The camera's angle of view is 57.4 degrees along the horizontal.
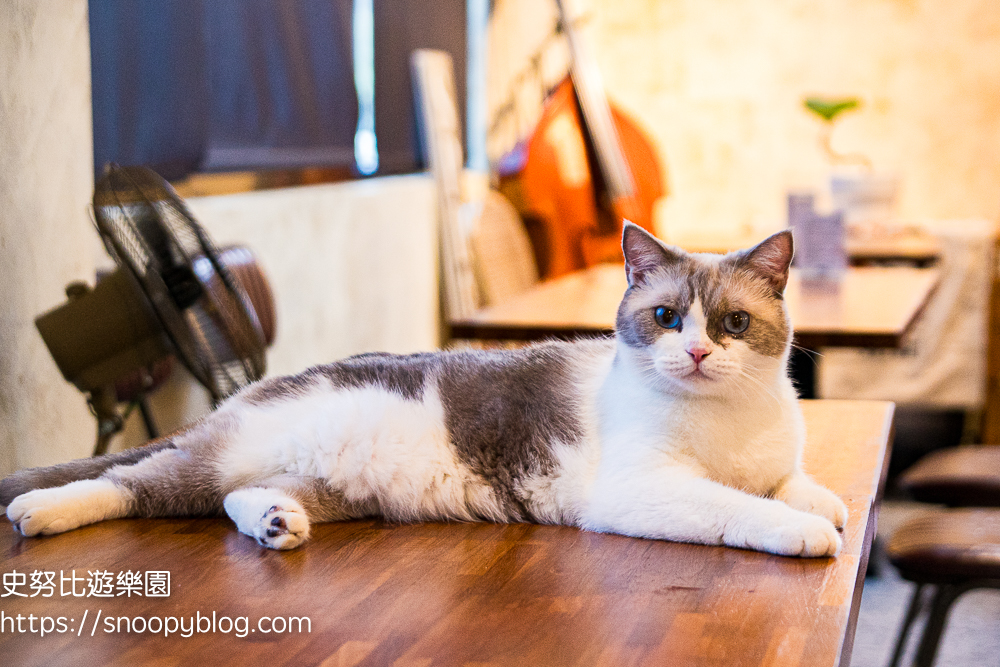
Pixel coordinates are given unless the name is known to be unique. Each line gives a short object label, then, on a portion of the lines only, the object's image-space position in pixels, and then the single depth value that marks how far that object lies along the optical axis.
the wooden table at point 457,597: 0.81
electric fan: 1.44
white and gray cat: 1.12
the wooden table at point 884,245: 4.07
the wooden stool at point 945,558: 1.52
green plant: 4.60
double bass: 4.24
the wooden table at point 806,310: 2.27
